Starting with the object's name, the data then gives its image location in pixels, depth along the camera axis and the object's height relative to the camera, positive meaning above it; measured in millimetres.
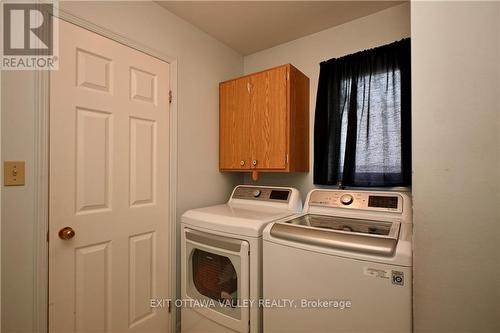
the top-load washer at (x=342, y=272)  960 -480
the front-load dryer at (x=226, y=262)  1338 -603
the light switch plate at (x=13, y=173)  1068 -29
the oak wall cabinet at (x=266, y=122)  1761 +366
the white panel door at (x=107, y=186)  1238 -115
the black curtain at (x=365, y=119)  1590 +356
